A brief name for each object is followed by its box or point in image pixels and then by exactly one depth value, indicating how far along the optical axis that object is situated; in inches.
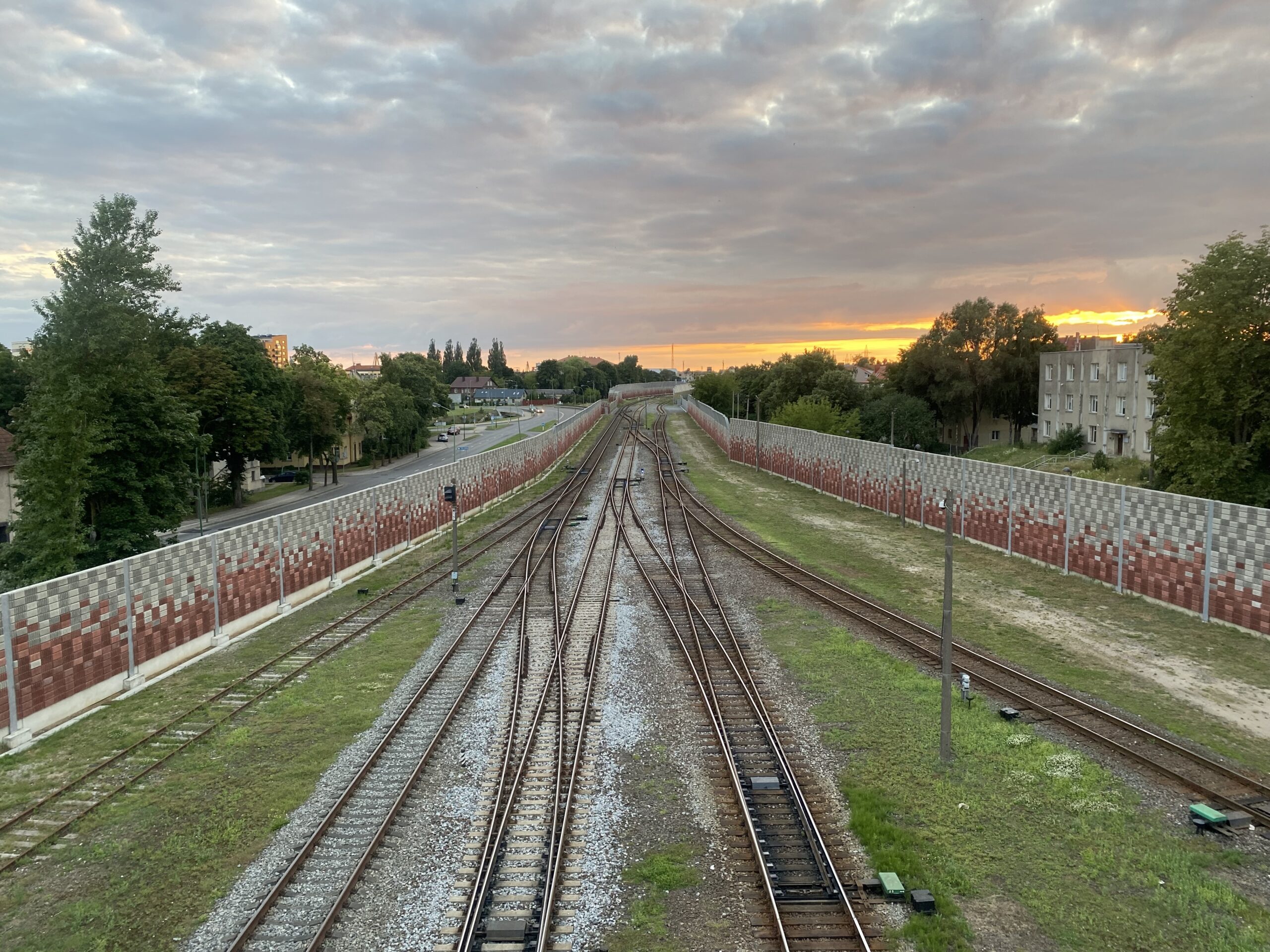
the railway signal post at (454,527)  866.8
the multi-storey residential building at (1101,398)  2476.6
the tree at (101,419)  1069.8
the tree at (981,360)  3294.8
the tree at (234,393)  1951.3
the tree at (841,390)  3388.3
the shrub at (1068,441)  2765.7
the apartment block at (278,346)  3961.1
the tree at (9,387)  2030.0
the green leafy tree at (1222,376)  1258.6
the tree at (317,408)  2459.4
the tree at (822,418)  2438.5
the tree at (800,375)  3668.8
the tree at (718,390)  4815.5
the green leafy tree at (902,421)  3142.2
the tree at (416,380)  3690.9
